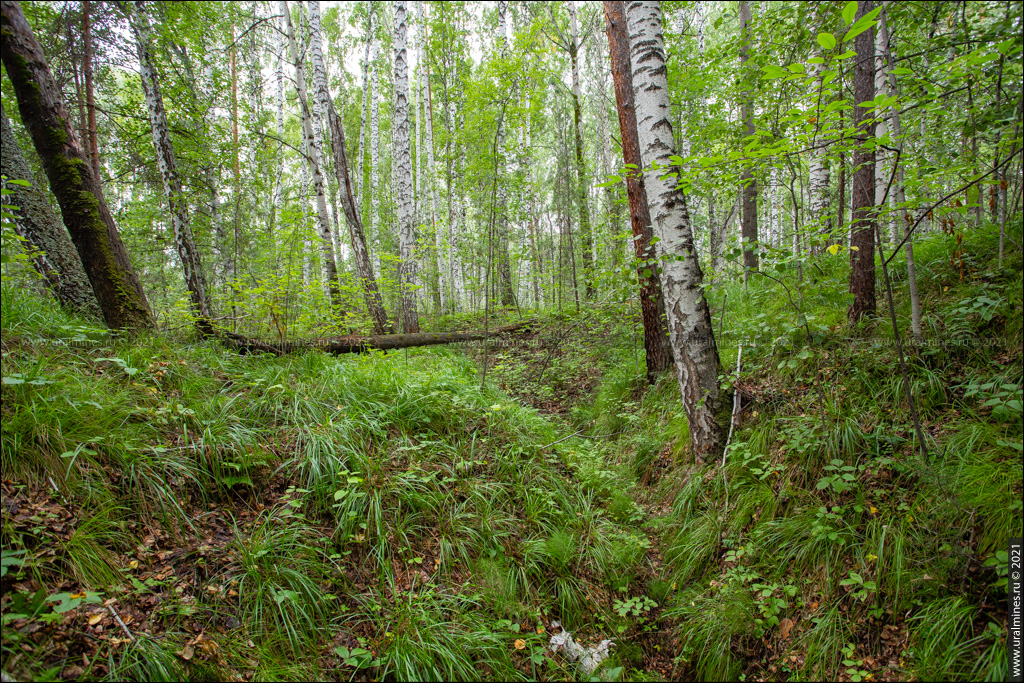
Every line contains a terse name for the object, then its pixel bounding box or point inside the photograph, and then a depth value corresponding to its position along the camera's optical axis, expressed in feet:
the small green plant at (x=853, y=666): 6.58
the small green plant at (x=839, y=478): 8.29
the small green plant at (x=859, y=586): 7.16
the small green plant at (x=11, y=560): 5.50
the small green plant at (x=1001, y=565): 6.18
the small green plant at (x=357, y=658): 6.76
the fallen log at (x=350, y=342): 14.49
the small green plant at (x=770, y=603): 7.81
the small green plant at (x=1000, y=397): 7.57
